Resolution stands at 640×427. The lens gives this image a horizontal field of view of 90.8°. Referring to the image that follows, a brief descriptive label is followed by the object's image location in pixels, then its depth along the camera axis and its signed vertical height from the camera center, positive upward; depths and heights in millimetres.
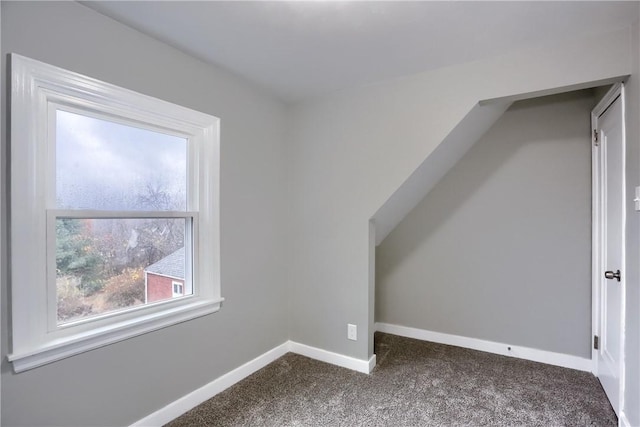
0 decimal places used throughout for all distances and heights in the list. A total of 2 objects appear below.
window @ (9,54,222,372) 1357 -9
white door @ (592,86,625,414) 1879 -183
